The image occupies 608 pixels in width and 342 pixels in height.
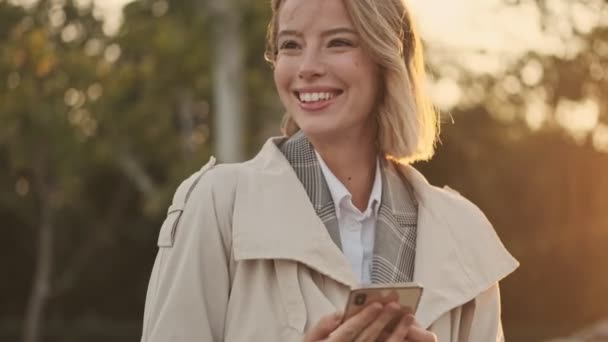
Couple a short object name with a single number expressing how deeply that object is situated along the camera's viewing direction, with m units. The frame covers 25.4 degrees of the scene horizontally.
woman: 2.88
